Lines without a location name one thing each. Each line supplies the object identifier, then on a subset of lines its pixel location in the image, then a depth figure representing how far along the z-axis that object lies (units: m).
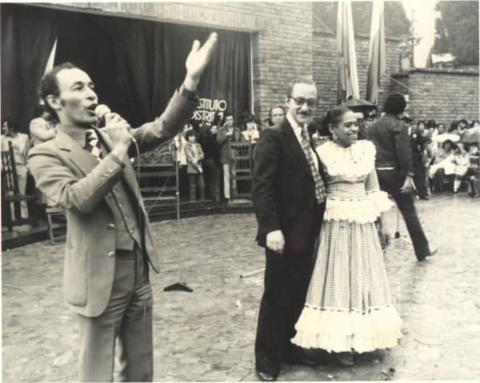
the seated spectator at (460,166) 13.72
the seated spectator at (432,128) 14.55
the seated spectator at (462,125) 15.13
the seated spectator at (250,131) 11.72
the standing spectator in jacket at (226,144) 11.27
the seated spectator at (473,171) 13.11
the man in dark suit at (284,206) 3.84
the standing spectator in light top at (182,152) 11.01
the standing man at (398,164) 6.95
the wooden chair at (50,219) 8.22
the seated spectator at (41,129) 8.38
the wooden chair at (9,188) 8.13
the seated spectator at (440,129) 15.18
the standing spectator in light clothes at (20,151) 9.12
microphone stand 5.81
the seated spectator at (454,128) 15.01
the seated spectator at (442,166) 13.88
